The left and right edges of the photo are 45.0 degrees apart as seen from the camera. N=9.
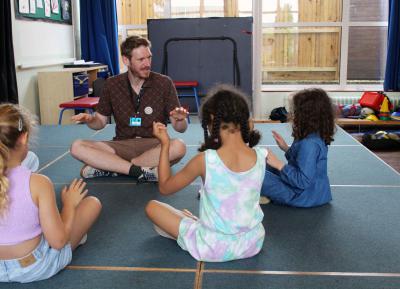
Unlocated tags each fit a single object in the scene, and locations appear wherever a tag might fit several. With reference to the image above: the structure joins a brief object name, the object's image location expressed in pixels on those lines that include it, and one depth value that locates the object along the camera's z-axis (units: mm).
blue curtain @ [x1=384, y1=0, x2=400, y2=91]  5922
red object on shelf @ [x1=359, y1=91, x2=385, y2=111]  5785
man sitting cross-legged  2893
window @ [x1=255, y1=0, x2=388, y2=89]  6348
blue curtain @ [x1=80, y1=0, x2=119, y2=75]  6258
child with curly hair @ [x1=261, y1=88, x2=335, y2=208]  2275
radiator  6234
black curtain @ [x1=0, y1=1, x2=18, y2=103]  4367
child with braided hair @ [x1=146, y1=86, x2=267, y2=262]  1678
